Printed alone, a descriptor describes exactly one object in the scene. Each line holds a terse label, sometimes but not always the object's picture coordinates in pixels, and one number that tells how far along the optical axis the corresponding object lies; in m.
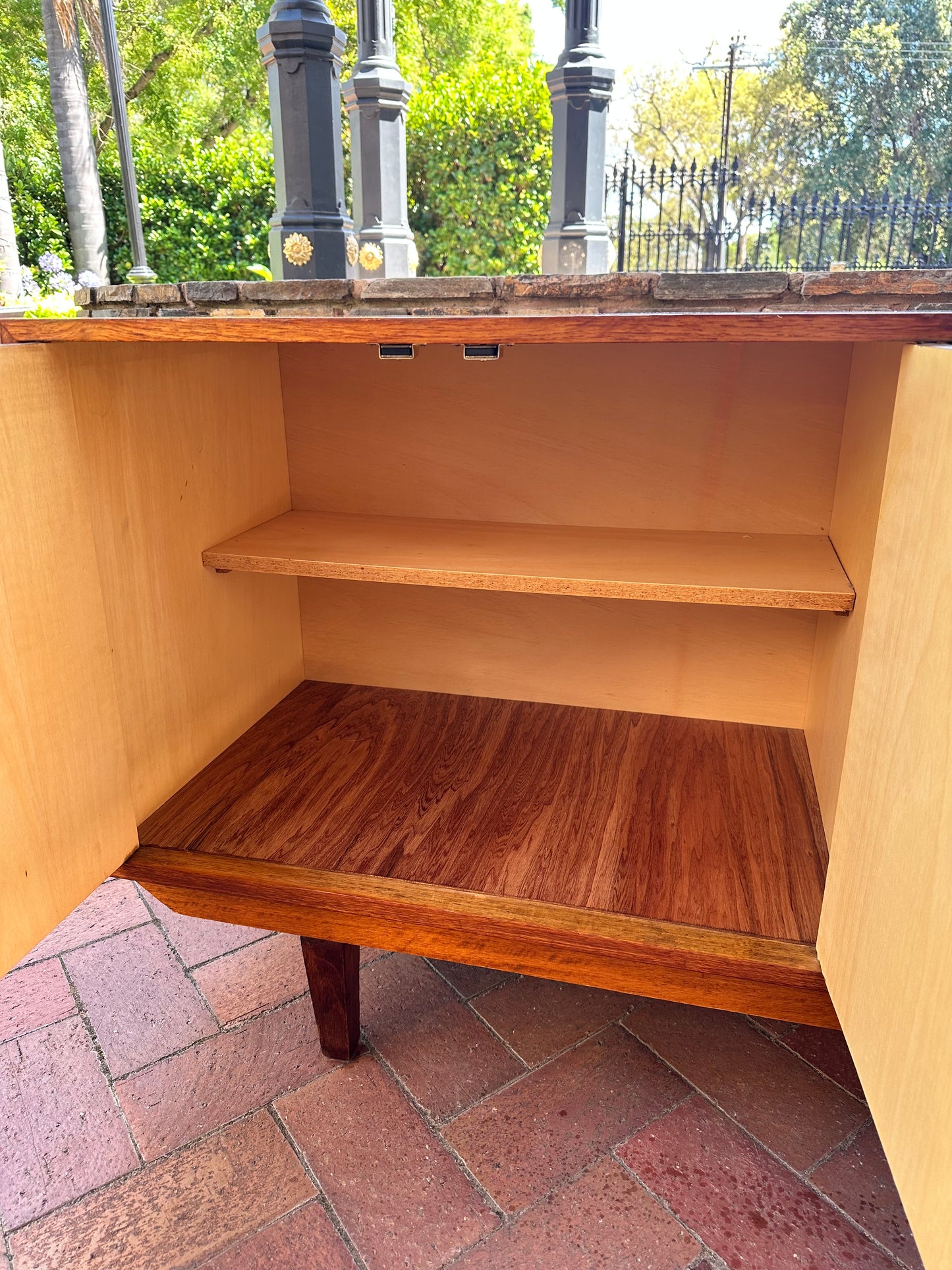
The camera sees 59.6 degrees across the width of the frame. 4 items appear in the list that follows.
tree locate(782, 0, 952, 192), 11.23
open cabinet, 0.81
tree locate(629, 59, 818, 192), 12.24
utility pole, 9.70
